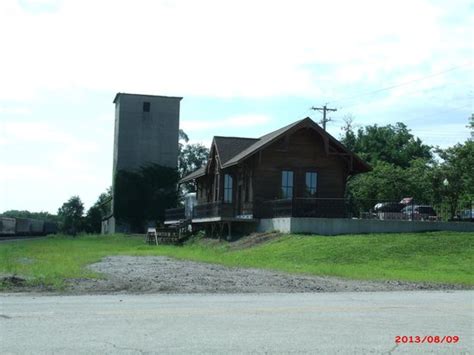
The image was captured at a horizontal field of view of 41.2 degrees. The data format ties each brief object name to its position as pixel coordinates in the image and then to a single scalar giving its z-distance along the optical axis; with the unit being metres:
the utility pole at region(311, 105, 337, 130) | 70.12
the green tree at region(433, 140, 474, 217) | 47.09
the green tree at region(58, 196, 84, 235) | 98.68
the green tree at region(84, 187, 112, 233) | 93.24
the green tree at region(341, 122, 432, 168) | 85.56
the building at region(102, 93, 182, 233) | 74.81
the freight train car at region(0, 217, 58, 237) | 74.25
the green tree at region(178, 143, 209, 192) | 104.62
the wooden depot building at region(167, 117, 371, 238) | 38.47
